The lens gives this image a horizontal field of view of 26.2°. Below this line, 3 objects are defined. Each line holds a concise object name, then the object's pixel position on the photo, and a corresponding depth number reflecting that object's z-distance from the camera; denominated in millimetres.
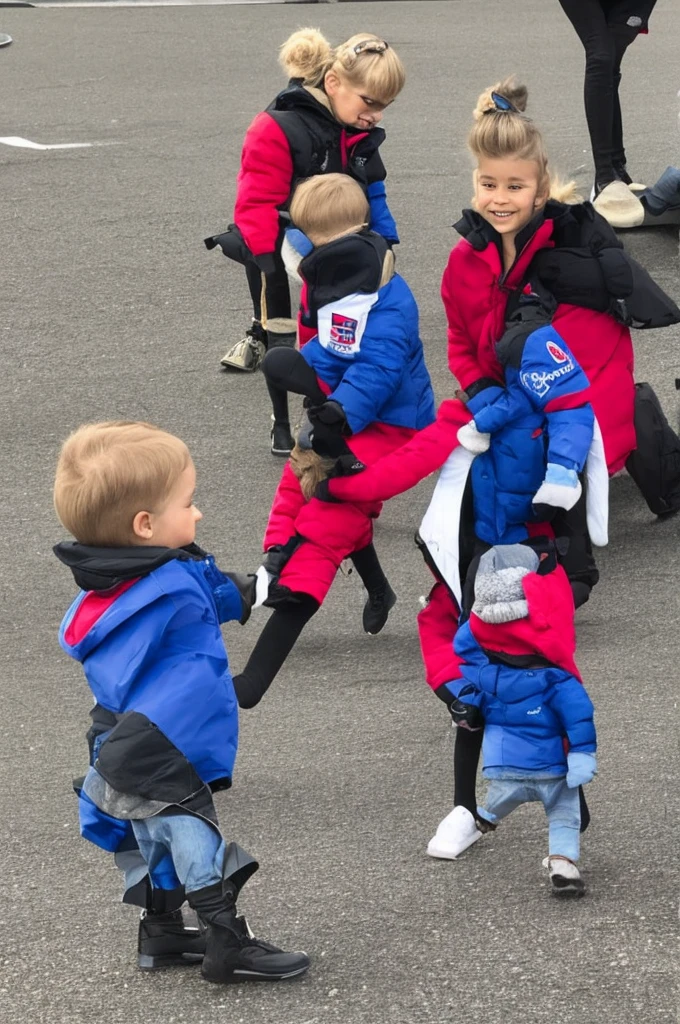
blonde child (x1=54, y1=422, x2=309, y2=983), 3305
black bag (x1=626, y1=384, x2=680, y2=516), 5762
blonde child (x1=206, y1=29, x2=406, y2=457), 6332
